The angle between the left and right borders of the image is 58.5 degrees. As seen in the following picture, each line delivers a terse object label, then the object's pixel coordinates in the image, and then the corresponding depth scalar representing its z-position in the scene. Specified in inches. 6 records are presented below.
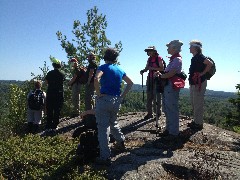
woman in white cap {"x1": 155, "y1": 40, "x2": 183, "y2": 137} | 207.5
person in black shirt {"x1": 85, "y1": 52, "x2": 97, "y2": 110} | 276.6
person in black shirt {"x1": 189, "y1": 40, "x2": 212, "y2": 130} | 226.4
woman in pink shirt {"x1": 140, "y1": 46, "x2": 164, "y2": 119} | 259.9
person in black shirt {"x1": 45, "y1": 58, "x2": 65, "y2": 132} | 271.8
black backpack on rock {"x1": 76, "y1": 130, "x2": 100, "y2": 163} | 176.9
